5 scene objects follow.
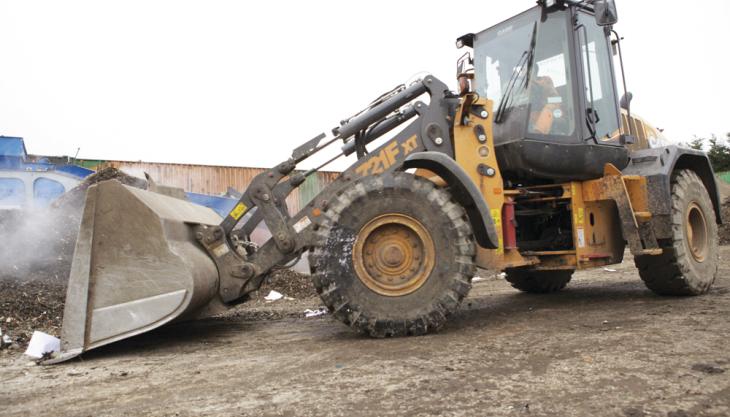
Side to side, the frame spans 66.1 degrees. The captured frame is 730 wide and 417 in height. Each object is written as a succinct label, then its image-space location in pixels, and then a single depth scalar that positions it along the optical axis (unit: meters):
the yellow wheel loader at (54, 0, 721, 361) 4.18
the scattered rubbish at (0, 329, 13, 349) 4.68
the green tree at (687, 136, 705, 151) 33.64
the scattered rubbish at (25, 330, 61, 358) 4.18
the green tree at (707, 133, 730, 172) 32.80
